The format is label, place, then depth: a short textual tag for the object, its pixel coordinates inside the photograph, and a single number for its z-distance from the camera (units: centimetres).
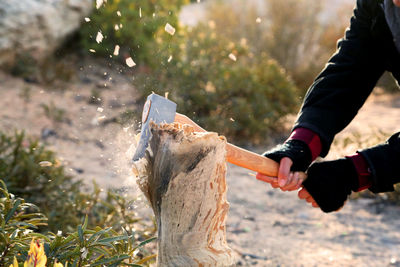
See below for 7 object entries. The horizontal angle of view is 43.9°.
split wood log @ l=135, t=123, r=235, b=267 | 155
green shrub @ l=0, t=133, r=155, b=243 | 237
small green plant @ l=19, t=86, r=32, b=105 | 476
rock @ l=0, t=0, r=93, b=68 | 529
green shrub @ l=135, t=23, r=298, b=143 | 461
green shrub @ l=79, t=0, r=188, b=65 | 603
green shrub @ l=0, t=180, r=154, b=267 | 145
